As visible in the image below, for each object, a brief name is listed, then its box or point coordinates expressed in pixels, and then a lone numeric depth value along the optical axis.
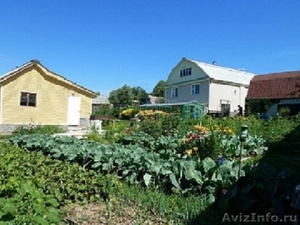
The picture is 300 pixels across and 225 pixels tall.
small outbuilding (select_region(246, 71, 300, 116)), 20.11
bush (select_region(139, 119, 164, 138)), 7.69
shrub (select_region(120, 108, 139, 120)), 24.10
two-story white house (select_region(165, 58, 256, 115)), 23.12
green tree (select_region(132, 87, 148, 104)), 50.30
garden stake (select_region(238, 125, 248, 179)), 3.02
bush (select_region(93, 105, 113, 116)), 26.49
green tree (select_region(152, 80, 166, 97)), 54.63
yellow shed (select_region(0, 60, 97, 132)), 13.33
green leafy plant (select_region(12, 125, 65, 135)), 10.19
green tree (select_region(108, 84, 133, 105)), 47.30
